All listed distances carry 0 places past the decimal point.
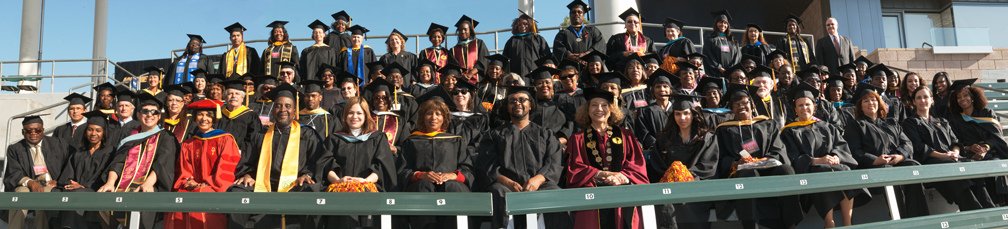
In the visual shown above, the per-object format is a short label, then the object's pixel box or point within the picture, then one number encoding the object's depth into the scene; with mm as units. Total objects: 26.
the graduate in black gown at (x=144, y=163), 5617
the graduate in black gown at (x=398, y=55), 10062
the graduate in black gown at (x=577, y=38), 10438
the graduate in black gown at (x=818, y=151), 5074
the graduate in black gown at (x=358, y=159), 5434
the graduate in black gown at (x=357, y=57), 10516
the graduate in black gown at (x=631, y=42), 9930
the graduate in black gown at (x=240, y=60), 10777
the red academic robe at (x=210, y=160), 5520
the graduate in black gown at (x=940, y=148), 5520
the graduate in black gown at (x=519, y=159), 4996
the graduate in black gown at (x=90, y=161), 6086
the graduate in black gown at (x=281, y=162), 5422
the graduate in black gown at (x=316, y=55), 10578
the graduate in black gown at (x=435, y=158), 5137
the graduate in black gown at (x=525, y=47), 10281
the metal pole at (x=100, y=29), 17603
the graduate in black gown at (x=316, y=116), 6804
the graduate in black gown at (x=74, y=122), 7359
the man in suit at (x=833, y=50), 10750
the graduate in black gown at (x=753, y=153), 5113
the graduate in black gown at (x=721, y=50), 10211
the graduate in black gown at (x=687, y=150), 5129
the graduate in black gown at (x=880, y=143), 5465
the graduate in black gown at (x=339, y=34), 11109
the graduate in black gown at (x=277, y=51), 10648
